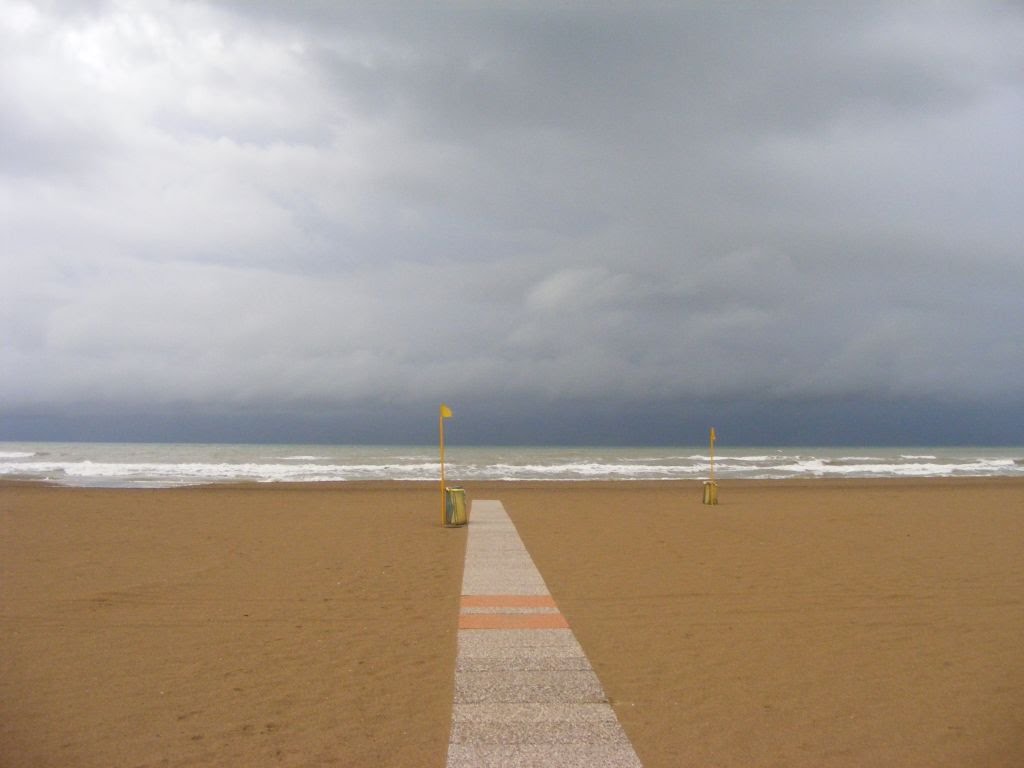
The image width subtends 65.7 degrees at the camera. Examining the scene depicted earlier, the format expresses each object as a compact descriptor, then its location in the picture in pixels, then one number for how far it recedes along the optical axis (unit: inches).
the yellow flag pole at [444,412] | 530.3
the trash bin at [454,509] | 570.3
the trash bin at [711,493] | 781.9
